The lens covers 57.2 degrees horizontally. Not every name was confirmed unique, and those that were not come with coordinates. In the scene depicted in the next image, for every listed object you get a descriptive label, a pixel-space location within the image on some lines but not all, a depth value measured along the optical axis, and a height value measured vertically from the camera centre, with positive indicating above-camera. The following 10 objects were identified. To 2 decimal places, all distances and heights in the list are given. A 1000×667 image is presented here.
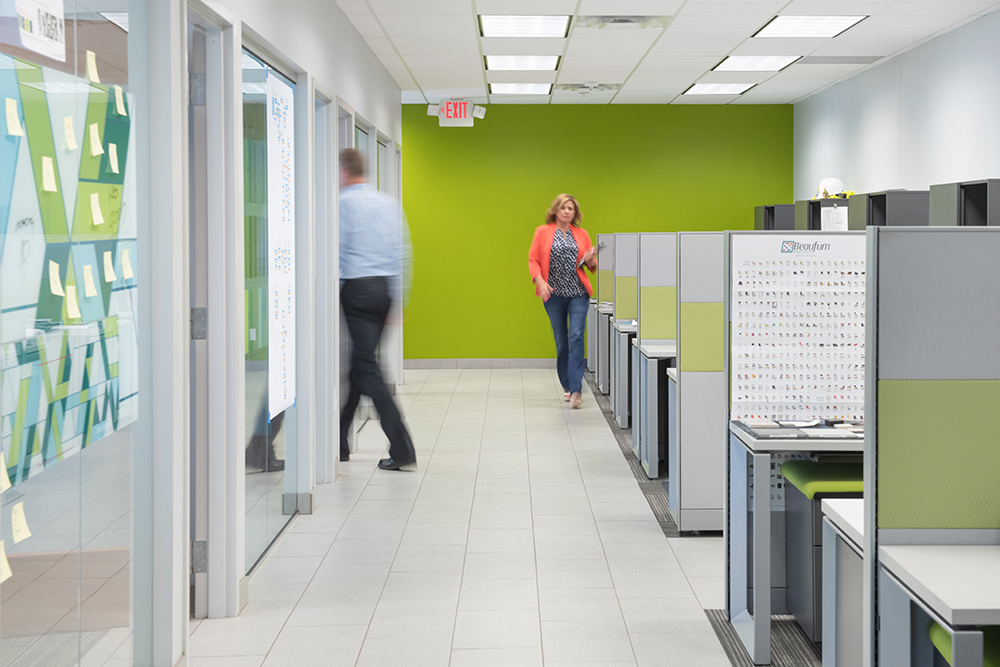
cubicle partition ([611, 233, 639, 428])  6.48 +0.03
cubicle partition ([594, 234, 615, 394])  7.74 -0.05
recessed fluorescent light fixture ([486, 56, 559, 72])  7.17 +1.89
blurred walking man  4.80 +0.13
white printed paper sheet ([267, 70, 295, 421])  3.70 +0.24
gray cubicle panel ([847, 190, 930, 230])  4.36 +0.44
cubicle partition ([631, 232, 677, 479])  4.94 -0.10
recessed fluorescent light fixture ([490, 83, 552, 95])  8.47 +1.99
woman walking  7.05 +0.23
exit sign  9.18 +1.87
